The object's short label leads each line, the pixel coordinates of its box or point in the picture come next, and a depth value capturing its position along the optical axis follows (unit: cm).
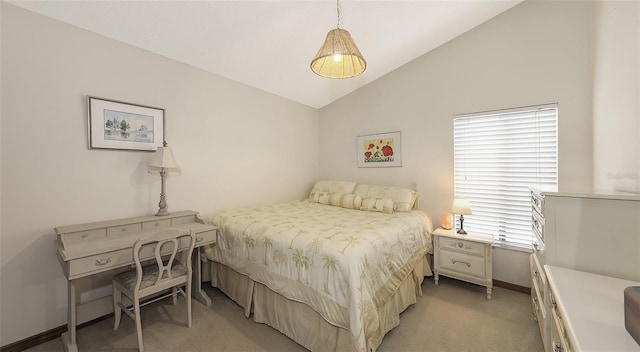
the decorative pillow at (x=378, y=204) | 292
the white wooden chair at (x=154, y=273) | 179
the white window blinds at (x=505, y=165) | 247
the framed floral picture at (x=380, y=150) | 341
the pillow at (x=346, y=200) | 321
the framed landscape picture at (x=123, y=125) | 213
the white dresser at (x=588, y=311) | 82
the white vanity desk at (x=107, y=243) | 164
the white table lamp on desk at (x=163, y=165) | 231
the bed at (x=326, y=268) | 159
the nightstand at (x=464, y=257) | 247
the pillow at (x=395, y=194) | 299
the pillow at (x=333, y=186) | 361
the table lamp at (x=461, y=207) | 261
